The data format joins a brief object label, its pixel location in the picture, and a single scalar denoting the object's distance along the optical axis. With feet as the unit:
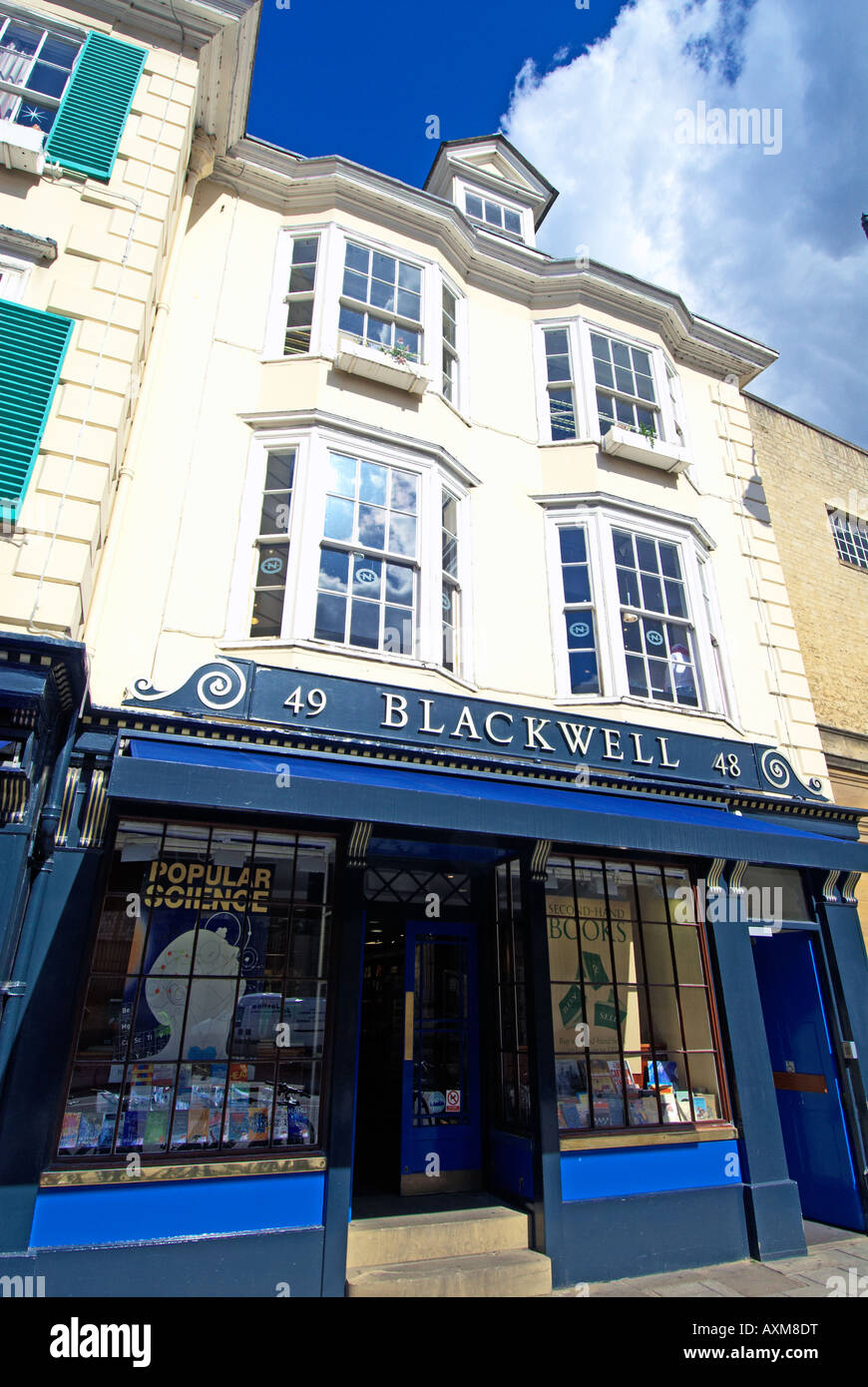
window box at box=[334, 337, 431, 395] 26.91
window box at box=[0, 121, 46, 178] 21.68
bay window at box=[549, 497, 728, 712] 28.30
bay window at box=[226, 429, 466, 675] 23.95
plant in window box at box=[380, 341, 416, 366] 27.91
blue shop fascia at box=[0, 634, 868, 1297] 16.39
